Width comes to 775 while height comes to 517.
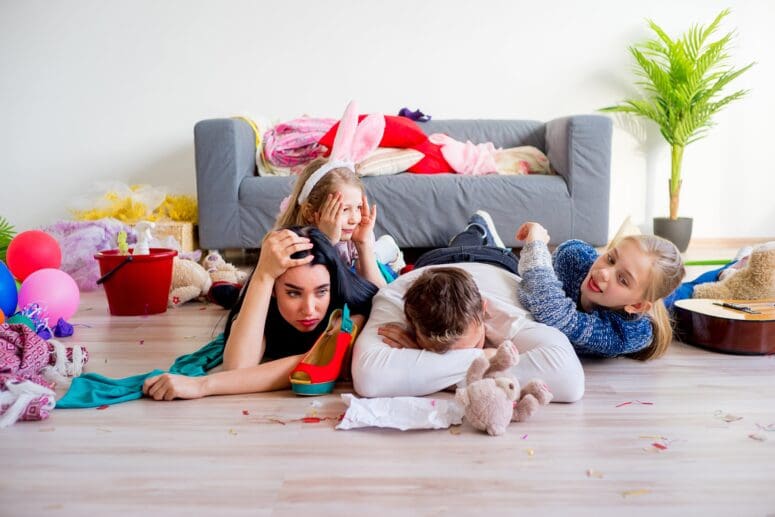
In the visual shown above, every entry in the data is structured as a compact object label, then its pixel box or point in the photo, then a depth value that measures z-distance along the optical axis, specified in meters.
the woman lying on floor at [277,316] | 1.33
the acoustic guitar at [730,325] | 1.62
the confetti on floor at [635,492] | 0.90
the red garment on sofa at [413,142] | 3.26
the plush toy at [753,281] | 1.77
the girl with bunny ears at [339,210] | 1.66
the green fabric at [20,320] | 1.67
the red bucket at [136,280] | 2.03
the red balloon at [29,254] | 2.16
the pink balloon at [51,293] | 1.83
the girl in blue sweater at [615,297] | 1.45
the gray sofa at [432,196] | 3.05
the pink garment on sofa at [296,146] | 3.21
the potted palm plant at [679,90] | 3.57
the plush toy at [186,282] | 2.32
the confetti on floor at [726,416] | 1.19
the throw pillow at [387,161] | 3.14
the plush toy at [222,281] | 2.22
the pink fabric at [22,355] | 1.30
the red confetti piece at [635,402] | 1.28
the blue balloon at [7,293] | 1.74
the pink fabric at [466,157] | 3.31
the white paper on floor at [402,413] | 1.15
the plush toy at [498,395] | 1.11
